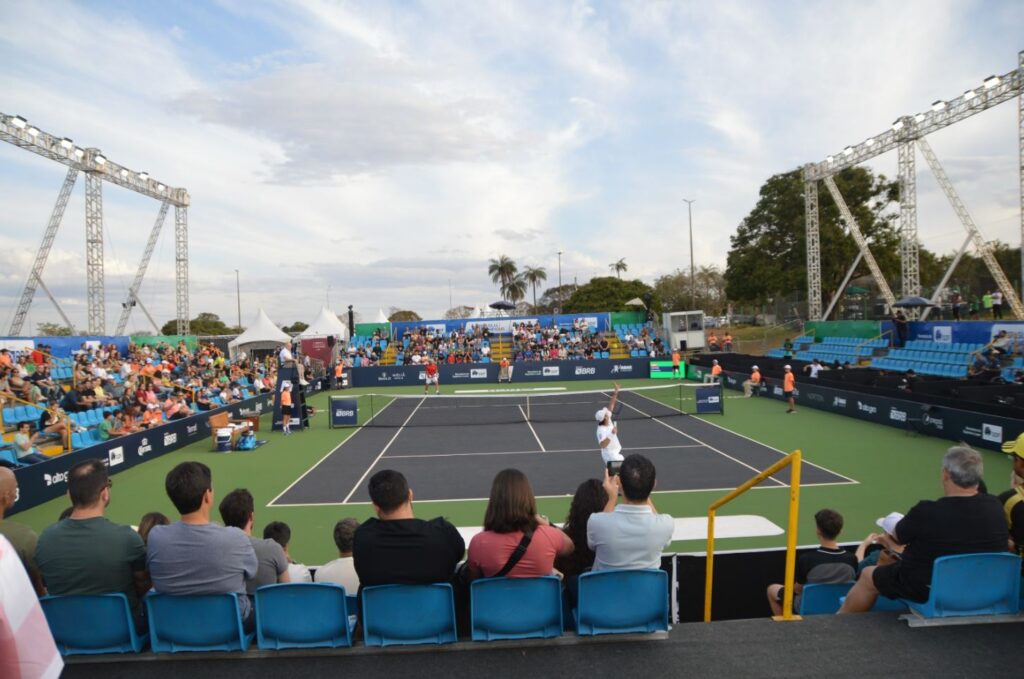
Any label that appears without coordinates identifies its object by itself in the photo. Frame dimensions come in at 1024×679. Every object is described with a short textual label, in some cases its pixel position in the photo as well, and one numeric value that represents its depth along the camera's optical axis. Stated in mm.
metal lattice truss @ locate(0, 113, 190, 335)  32406
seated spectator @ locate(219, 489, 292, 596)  4805
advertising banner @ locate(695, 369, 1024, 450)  15234
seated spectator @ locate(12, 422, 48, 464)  13531
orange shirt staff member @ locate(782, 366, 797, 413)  23312
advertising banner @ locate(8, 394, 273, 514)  12867
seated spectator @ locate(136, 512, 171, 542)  5359
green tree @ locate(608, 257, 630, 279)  117312
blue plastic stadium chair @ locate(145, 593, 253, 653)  4020
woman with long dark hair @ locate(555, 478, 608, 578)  4973
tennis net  23891
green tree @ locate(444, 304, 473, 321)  109175
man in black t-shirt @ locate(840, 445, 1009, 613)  4148
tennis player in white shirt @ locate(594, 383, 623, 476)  12031
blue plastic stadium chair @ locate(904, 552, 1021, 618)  4074
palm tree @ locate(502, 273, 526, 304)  113500
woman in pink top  4293
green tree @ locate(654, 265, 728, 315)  97812
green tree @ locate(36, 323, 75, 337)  65750
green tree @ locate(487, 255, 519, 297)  112375
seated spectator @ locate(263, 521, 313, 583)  5520
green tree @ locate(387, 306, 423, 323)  121325
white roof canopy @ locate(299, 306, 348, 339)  49638
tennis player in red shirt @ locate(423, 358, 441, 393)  34812
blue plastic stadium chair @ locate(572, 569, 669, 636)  4062
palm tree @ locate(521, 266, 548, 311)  117812
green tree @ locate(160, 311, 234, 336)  103594
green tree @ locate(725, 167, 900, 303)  52219
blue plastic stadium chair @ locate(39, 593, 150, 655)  3992
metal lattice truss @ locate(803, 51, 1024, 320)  27734
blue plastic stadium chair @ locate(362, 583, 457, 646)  4023
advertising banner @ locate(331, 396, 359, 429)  23172
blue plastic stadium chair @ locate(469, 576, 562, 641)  4055
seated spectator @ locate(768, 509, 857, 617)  5258
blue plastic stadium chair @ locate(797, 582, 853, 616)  4926
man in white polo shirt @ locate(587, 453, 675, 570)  4422
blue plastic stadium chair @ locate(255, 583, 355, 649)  4031
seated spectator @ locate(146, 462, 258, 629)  4129
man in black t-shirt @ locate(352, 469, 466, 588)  4125
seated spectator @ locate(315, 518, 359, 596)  5000
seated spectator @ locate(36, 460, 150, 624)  4160
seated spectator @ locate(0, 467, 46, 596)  4141
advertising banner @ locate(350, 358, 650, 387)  40562
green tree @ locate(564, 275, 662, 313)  87750
